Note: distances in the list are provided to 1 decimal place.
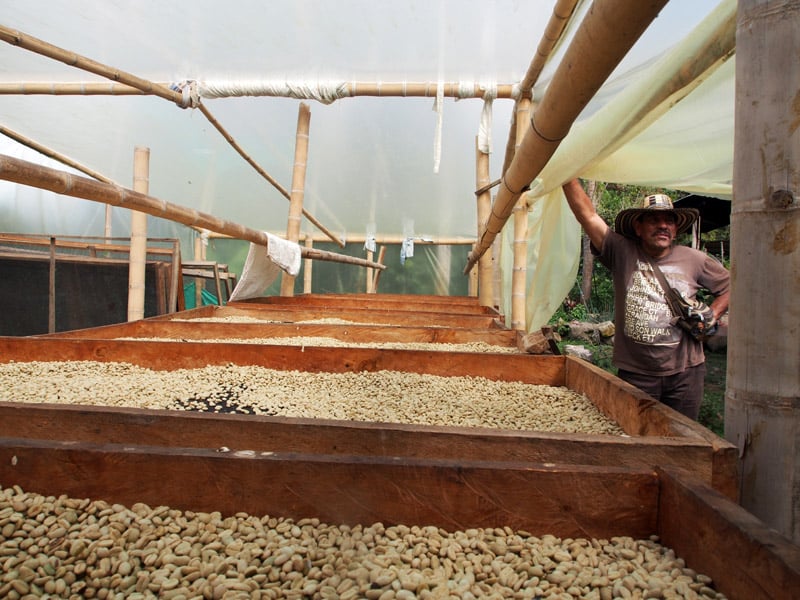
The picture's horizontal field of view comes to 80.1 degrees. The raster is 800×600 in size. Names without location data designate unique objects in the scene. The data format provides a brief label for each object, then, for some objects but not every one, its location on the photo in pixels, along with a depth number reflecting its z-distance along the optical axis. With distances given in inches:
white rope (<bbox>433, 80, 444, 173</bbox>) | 186.3
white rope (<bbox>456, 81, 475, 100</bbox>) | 198.8
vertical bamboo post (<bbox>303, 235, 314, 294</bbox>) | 366.0
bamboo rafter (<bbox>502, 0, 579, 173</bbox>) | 103.2
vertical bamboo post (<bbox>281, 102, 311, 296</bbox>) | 217.9
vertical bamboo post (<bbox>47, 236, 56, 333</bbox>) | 160.1
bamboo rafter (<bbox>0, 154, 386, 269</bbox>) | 81.2
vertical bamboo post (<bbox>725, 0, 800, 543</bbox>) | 35.9
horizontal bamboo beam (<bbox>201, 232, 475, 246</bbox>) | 470.3
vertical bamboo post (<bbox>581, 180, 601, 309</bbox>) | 386.6
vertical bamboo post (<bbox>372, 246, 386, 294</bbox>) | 453.3
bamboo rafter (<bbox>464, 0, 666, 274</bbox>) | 40.1
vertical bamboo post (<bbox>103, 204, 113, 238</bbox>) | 290.9
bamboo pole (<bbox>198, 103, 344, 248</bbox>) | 193.9
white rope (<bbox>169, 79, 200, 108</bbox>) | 185.5
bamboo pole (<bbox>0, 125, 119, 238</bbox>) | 210.4
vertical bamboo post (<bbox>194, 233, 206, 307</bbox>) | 308.2
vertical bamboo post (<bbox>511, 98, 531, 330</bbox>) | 174.4
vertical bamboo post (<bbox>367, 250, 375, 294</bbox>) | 429.5
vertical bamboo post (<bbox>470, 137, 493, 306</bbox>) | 219.6
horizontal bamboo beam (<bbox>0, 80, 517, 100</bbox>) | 194.9
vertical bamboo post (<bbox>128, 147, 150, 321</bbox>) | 140.6
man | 91.5
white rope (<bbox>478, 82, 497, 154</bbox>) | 197.3
